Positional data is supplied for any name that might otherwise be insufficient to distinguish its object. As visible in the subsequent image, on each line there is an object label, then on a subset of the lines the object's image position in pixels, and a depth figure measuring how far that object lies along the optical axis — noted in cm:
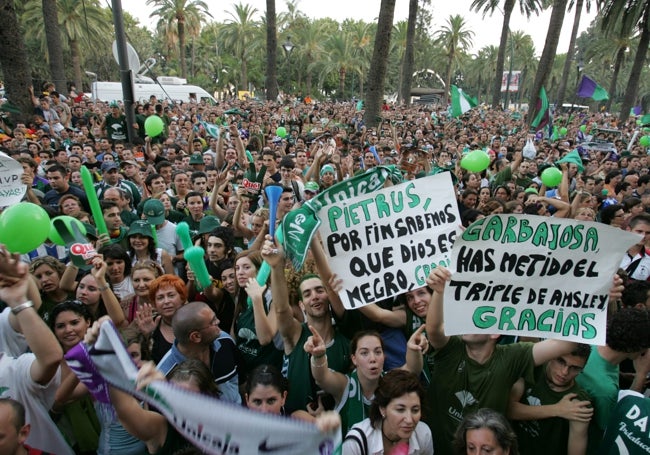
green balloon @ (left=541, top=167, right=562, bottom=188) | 788
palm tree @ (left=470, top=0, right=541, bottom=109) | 2939
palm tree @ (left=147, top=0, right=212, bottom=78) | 3878
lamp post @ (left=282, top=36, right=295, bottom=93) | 1993
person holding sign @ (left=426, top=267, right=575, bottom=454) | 269
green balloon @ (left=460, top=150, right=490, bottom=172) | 794
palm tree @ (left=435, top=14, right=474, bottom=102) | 4556
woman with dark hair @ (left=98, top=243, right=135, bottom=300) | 405
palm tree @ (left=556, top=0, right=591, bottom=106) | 2715
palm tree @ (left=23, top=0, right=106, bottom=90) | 2702
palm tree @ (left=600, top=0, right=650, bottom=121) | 2238
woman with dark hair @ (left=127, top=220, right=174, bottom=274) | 457
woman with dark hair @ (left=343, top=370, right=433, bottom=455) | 240
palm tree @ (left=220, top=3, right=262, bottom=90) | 4688
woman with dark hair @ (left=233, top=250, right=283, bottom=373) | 317
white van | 2441
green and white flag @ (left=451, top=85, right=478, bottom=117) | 1487
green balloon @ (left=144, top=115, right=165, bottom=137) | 981
